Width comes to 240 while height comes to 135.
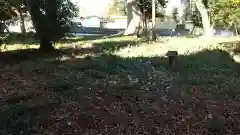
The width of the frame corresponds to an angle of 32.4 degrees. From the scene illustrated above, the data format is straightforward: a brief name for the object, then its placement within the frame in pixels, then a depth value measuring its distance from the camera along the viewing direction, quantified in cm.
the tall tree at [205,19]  2402
